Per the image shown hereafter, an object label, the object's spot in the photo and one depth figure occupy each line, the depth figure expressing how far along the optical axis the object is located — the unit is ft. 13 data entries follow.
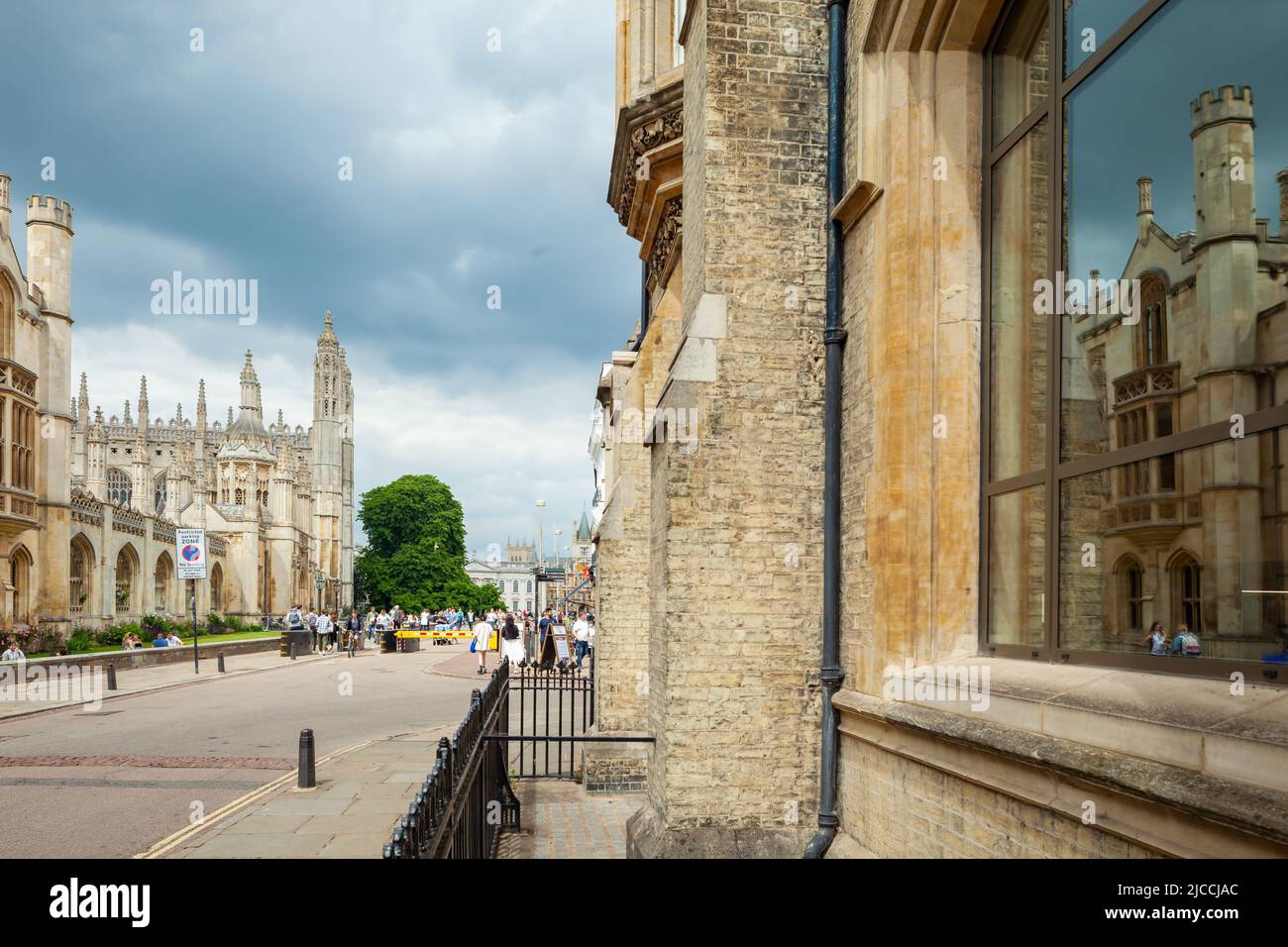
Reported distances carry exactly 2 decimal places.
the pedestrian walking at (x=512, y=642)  68.44
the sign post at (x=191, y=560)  80.83
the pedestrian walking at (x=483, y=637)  94.45
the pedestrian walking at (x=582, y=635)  86.10
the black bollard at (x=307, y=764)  32.58
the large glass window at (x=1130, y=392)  11.91
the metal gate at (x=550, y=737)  38.46
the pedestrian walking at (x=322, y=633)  125.90
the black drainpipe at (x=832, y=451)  21.66
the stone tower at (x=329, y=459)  270.67
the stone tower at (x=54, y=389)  94.38
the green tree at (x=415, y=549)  234.99
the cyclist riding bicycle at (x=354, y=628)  128.67
